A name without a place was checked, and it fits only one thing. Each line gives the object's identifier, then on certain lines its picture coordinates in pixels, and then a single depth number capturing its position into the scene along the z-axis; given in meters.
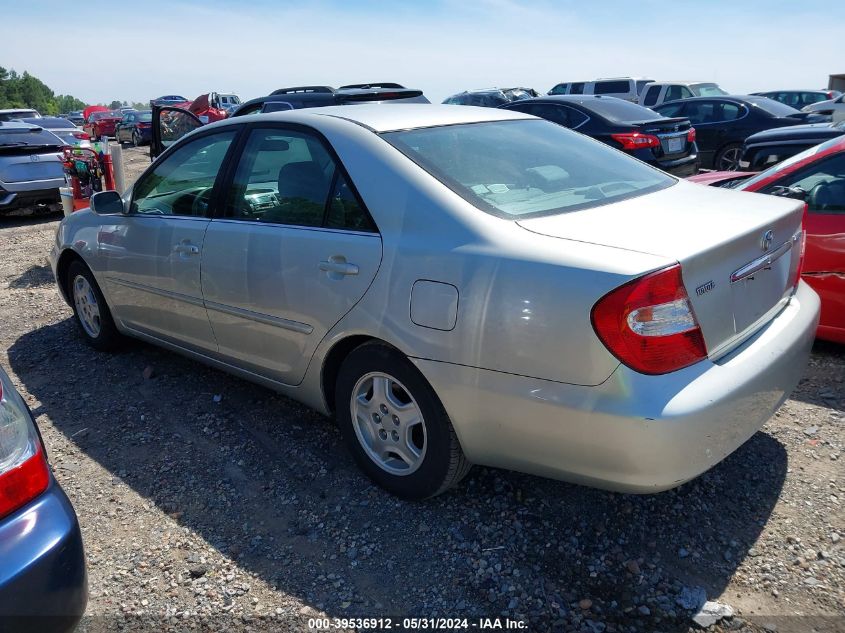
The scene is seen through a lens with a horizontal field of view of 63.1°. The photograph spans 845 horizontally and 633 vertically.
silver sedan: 2.20
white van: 19.93
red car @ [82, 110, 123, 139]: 34.12
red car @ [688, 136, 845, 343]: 3.98
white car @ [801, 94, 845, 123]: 13.12
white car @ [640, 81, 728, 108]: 16.45
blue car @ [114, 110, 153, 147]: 27.84
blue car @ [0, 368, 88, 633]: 1.74
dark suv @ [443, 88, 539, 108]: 21.19
